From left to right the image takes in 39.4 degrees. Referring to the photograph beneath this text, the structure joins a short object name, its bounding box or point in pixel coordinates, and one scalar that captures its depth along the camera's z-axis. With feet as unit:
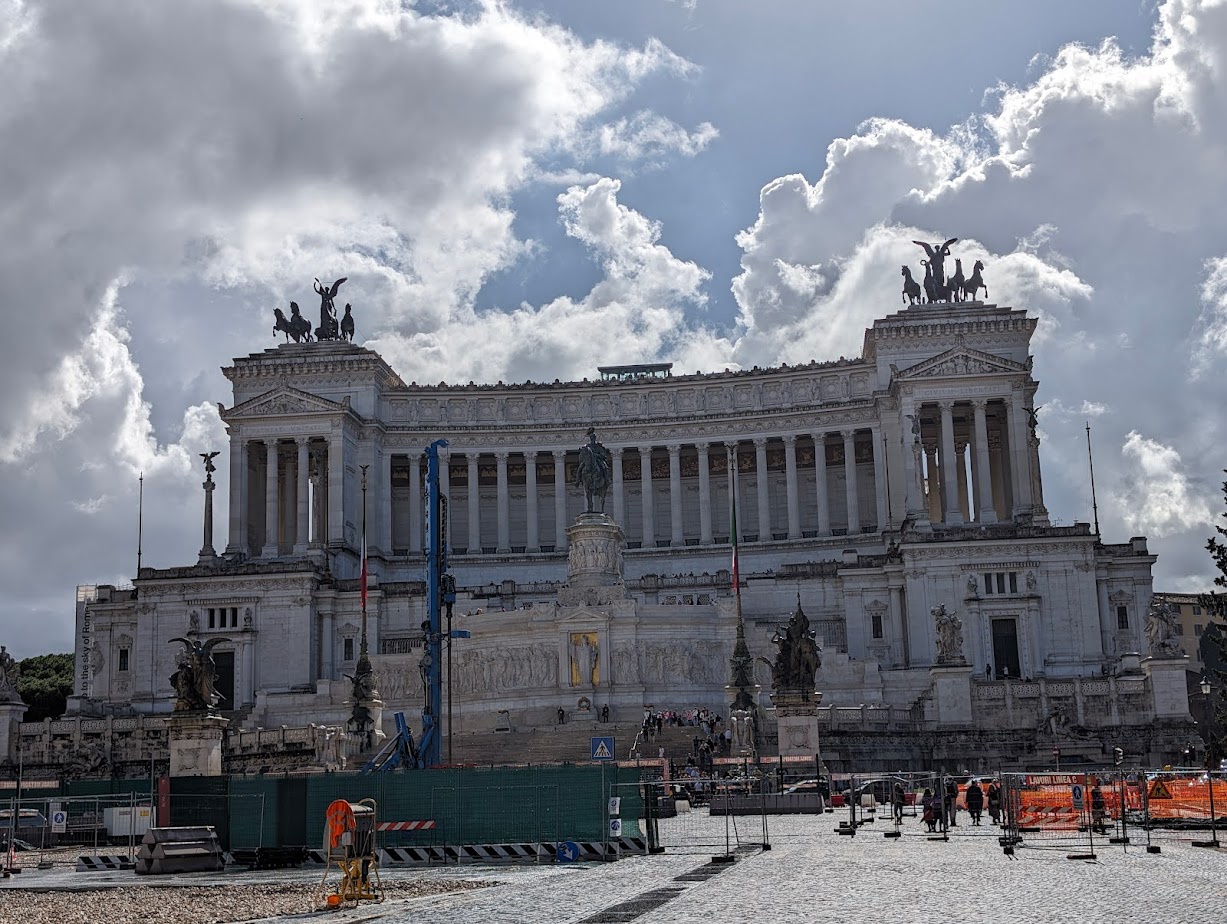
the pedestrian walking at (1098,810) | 136.67
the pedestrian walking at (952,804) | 158.68
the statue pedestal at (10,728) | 264.93
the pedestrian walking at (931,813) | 148.66
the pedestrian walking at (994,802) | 156.97
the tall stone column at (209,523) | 346.95
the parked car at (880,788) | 184.03
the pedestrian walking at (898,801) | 163.94
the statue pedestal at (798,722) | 193.77
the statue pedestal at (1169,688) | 243.19
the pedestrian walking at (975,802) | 159.02
